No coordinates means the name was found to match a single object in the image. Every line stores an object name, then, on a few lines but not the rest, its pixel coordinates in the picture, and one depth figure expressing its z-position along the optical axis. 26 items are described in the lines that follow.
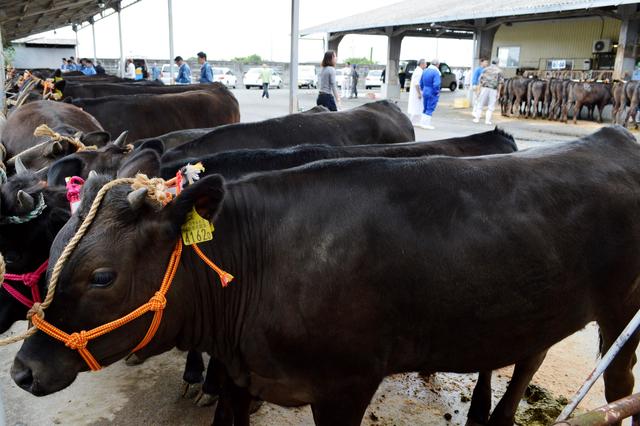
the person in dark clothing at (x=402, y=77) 35.15
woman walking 10.27
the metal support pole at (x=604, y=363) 1.94
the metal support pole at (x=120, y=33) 25.16
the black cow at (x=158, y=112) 7.24
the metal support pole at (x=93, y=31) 32.22
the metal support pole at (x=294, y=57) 10.12
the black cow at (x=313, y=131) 4.63
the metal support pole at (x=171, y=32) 17.23
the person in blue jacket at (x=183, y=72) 16.60
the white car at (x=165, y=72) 32.69
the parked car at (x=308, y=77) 40.69
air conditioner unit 22.52
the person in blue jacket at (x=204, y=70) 15.07
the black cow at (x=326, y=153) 3.23
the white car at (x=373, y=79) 40.66
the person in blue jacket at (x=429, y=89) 14.09
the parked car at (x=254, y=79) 39.44
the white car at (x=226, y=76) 39.35
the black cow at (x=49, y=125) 4.33
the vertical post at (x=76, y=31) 34.46
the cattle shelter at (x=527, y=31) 17.98
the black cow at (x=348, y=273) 1.98
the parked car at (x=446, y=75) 36.78
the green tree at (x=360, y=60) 80.81
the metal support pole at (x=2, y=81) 5.61
